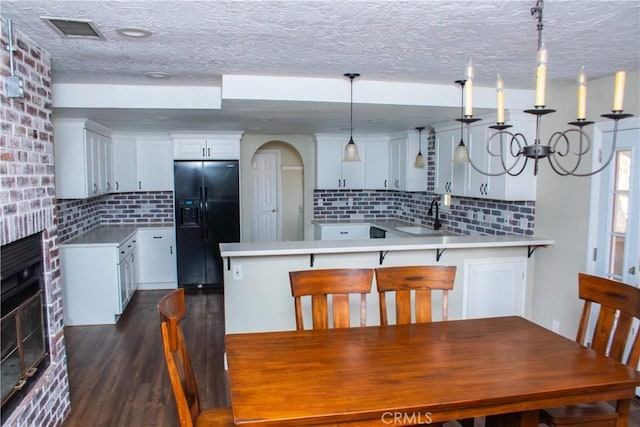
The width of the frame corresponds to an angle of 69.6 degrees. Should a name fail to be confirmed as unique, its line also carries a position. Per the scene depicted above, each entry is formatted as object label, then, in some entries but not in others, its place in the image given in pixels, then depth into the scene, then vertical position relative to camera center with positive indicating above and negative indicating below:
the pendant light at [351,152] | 4.00 +0.23
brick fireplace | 2.25 -0.06
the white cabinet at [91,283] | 4.83 -1.12
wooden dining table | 1.66 -0.81
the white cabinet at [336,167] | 6.82 +0.17
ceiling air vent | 2.23 +0.76
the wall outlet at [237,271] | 3.56 -0.72
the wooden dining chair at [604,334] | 2.09 -0.78
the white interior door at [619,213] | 3.22 -0.25
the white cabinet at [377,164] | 6.76 +0.22
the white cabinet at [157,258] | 6.27 -1.10
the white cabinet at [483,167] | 4.15 +0.12
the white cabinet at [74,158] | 4.75 +0.21
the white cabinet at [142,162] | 6.27 +0.22
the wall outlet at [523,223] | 4.32 -0.41
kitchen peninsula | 3.59 -0.74
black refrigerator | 6.24 -0.51
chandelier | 1.61 +0.31
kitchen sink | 5.63 -0.64
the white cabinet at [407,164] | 5.95 +0.19
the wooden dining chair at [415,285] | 2.68 -0.63
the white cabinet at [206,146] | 6.26 +0.45
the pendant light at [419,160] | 5.48 +0.22
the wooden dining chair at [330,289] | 2.61 -0.63
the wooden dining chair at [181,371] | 1.73 -0.76
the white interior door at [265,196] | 8.01 -0.31
